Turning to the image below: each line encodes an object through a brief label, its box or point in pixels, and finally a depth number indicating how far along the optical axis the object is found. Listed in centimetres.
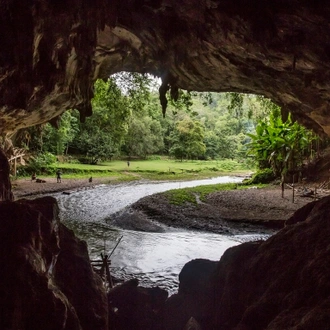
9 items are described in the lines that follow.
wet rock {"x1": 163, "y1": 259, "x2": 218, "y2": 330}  623
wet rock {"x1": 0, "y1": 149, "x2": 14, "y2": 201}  616
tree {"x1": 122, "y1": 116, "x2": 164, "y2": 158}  4953
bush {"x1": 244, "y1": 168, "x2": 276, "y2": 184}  2562
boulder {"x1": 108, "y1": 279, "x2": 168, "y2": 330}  614
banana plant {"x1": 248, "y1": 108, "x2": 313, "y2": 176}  2058
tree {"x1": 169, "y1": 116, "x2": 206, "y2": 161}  5156
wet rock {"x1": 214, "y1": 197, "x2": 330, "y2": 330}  392
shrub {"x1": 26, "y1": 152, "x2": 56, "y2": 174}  3155
